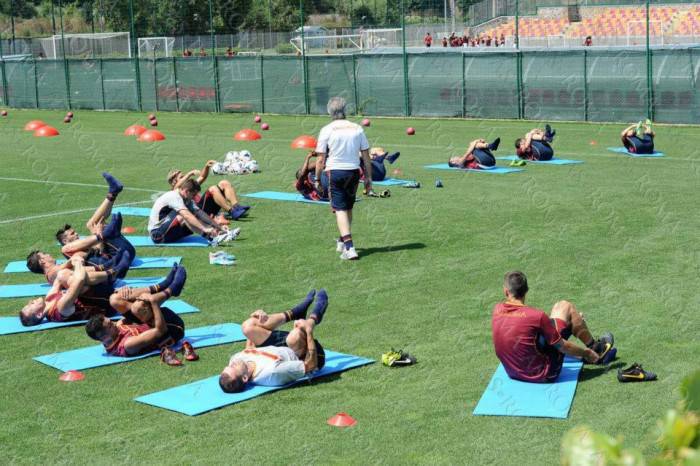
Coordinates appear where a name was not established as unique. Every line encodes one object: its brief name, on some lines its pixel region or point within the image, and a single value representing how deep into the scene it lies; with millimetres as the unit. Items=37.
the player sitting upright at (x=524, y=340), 7770
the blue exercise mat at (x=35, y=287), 11930
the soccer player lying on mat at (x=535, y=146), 22547
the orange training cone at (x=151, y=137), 30672
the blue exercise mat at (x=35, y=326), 10234
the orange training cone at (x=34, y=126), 34719
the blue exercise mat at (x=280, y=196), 18252
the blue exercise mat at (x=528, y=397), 7242
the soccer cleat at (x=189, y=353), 8984
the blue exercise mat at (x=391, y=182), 19891
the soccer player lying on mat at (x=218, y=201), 16234
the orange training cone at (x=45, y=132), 33125
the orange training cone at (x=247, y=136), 29944
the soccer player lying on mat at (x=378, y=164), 19969
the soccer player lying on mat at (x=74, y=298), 10242
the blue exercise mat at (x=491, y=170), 21209
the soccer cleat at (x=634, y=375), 7887
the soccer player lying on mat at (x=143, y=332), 9023
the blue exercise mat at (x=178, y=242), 14742
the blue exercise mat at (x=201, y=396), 7640
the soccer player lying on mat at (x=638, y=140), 23031
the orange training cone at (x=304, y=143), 27594
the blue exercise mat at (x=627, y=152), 23062
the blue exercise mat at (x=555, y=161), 22312
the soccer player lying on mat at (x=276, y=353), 8016
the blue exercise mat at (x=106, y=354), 8953
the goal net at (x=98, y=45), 51509
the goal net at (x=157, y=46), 49406
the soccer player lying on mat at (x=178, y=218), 14602
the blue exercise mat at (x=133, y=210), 17578
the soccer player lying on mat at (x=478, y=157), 21531
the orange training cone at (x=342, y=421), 7172
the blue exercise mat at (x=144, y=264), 13344
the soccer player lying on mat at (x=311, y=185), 17969
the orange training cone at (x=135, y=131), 32688
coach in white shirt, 13508
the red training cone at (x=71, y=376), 8523
